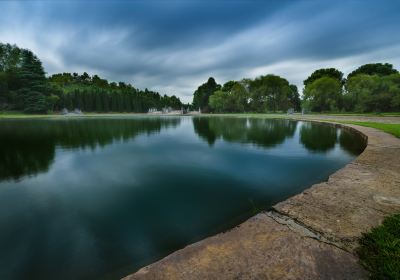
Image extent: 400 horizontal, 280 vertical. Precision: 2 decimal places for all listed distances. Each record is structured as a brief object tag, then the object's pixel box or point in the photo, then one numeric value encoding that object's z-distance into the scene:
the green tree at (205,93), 86.62
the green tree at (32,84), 51.41
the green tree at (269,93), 63.50
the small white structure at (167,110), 96.75
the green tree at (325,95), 45.88
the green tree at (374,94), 34.19
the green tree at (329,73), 65.88
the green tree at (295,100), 76.81
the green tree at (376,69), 56.88
